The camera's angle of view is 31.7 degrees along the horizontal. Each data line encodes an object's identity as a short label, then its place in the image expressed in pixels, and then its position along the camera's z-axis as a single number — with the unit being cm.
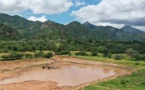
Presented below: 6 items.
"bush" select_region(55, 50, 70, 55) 11762
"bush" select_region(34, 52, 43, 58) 10270
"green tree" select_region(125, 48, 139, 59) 10704
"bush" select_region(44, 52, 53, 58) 10565
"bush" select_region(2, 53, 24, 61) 9241
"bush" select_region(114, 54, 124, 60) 10319
